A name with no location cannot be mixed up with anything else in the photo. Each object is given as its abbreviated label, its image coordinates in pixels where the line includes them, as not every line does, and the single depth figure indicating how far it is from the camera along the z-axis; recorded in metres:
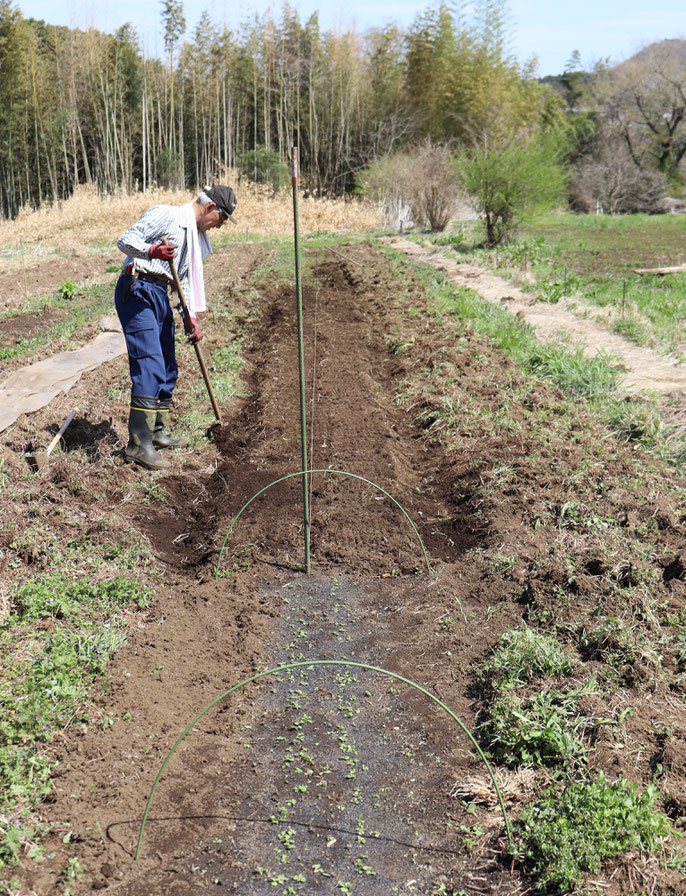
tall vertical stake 3.54
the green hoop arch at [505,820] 2.30
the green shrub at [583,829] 2.33
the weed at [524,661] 3.18
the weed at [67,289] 11.31
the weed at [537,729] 2.79
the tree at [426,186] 18.44
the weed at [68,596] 3.47
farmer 4.95
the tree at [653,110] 35.72
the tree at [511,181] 14.51
